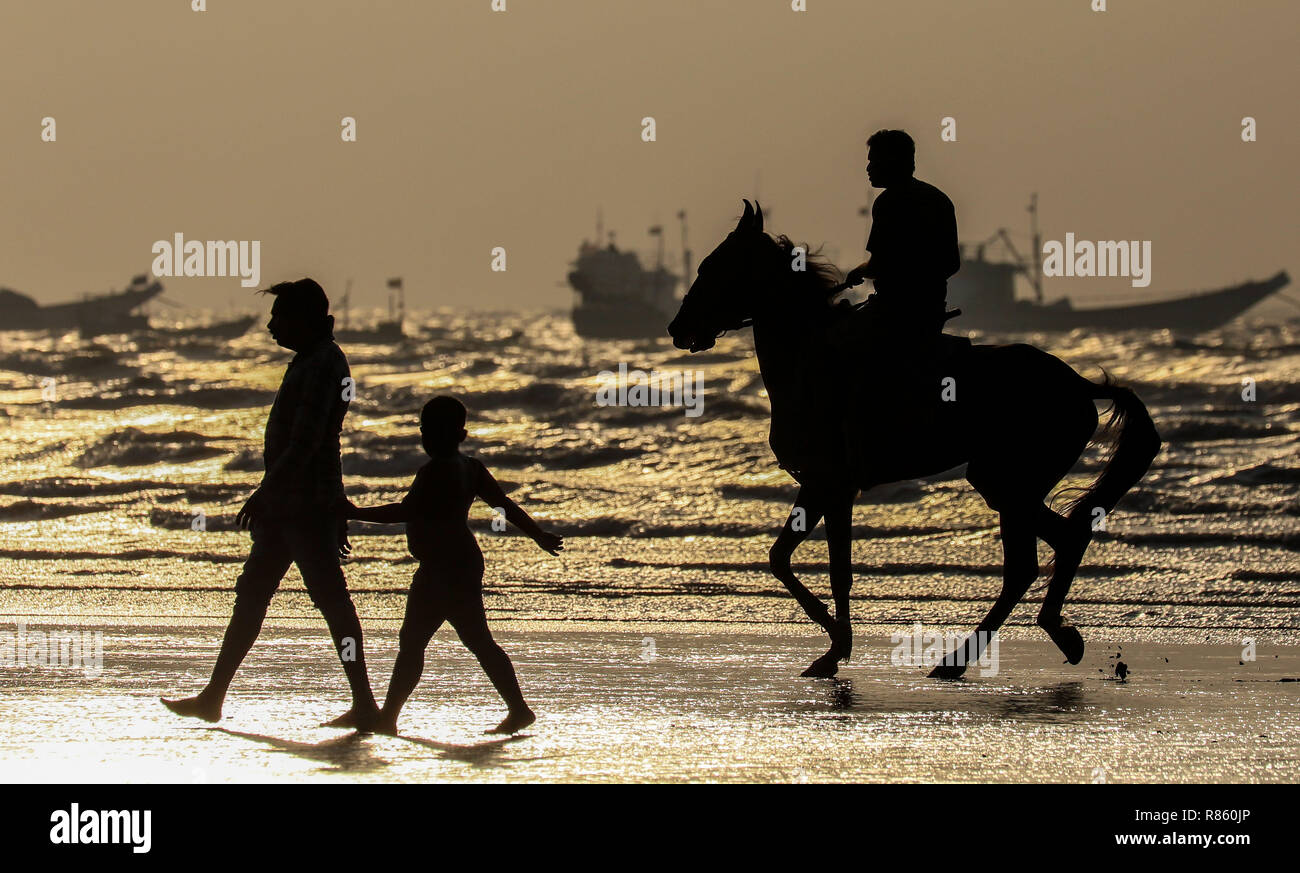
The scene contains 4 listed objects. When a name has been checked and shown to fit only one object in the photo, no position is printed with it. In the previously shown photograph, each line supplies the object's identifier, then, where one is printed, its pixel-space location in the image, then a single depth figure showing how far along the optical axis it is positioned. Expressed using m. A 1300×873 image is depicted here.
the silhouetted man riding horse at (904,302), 16.97
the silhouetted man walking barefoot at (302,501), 13.14
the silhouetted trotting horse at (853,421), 17.28
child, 12.88
